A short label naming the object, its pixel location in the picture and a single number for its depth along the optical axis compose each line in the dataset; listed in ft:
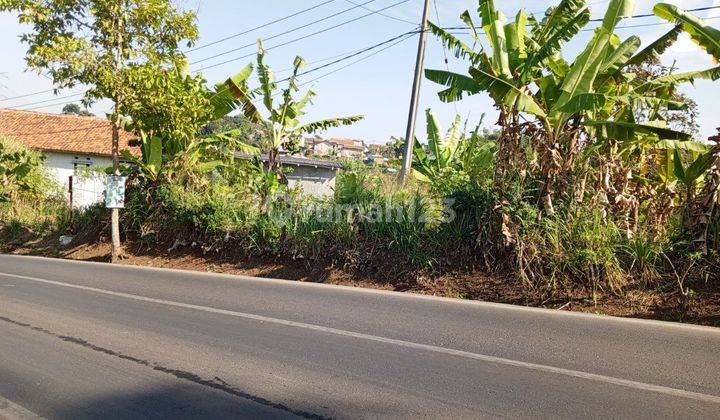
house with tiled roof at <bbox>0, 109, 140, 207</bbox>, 121.19
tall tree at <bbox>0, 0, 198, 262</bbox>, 46.16
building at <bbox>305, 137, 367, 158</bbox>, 399.67
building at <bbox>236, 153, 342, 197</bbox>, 93.15
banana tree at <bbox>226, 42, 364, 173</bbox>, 46.60
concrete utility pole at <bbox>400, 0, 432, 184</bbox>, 49.93
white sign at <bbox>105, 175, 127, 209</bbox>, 50.90
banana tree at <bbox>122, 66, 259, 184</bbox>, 50.83
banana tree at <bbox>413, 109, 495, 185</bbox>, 47.27
